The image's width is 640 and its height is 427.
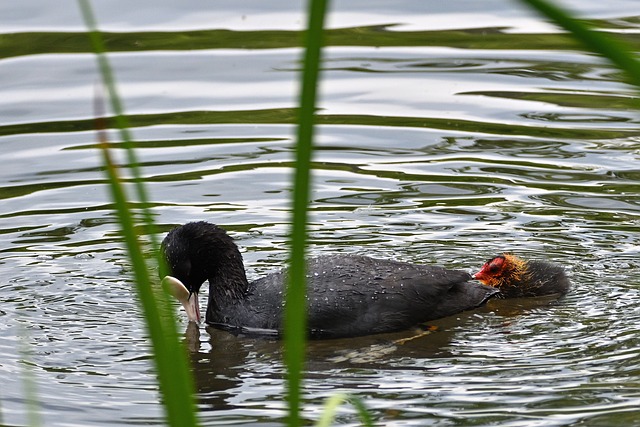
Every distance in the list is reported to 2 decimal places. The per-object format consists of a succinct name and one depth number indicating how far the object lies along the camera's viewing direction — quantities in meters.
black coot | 14.07
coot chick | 14.96
